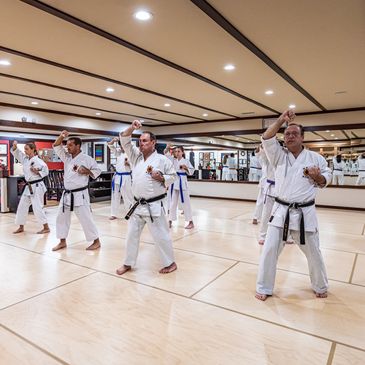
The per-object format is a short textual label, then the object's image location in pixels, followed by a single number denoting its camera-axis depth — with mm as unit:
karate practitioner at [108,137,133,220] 6246
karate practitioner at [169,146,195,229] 5406
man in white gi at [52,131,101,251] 3875
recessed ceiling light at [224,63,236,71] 3992
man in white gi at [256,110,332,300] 2521
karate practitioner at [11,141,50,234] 4855
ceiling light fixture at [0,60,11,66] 3897
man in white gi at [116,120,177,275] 3080
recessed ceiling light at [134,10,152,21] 2615
